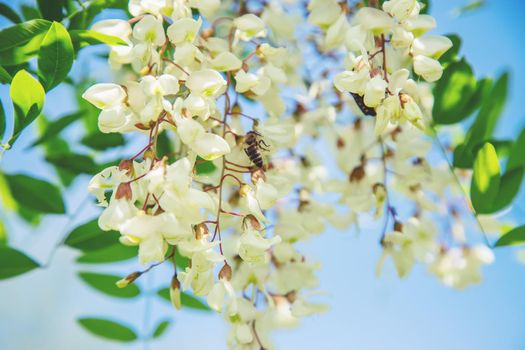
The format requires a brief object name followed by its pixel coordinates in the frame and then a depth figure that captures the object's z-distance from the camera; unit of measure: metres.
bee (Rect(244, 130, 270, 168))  0.41
